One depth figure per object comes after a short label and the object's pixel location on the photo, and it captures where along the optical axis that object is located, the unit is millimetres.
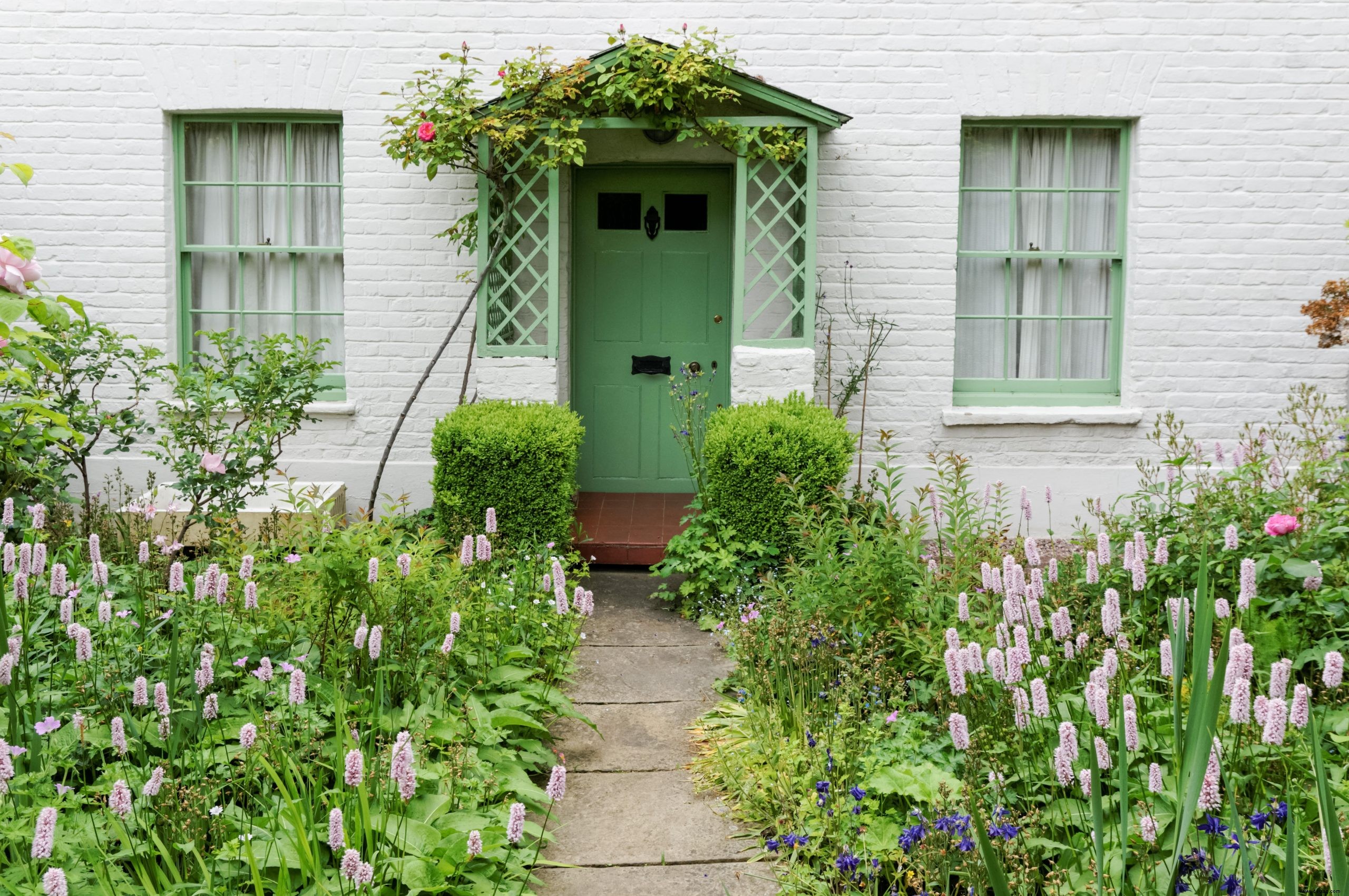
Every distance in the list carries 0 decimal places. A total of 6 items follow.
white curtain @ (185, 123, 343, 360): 7496
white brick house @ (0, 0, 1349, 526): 7219
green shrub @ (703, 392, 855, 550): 5891
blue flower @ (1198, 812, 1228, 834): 2359
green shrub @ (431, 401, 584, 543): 6074
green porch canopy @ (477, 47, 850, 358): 6695
